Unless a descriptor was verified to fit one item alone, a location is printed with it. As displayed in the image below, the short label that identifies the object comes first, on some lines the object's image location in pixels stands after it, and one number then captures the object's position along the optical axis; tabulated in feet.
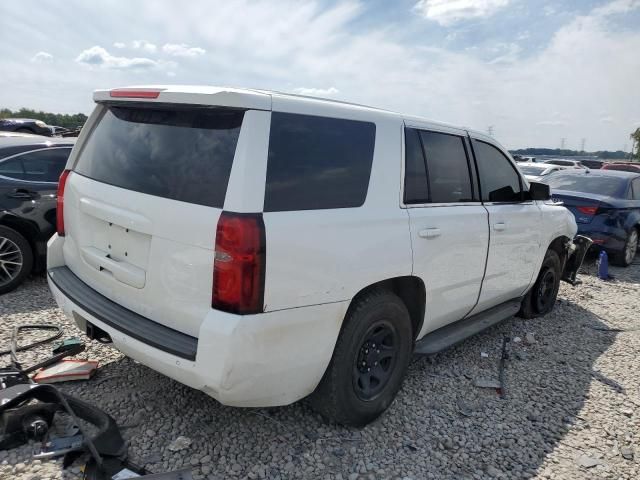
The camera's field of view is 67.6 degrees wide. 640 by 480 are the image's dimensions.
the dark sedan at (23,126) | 47.37
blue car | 25.82
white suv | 7.30
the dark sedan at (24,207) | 16.26
